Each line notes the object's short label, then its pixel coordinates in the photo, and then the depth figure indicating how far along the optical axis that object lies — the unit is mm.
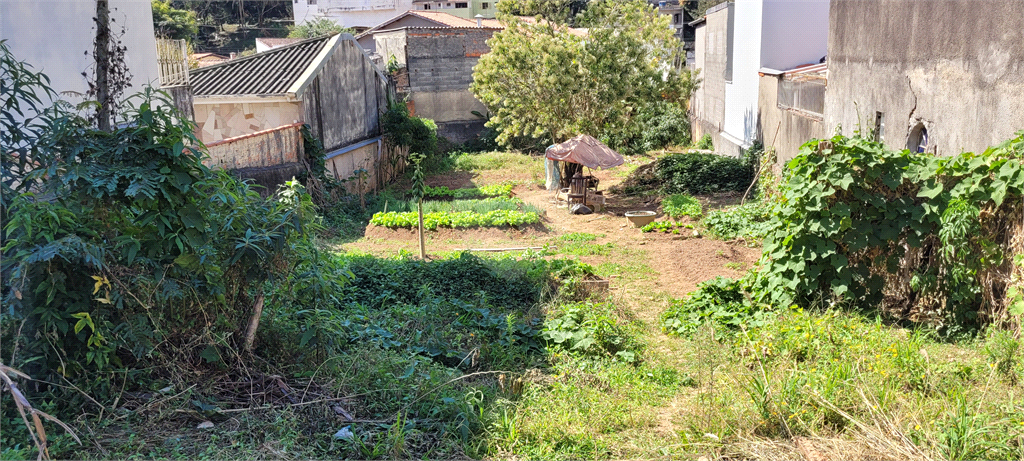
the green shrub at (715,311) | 7918
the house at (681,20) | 34781
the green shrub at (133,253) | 4770
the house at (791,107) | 14628
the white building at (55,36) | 8156
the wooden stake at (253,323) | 5658
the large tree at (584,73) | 19562
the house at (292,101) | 17203
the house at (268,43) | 37844
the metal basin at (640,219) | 15727
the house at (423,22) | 31172
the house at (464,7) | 54281
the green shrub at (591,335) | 7344
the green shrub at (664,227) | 14758
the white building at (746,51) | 18688
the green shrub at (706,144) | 25938
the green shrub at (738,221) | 13708
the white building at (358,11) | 51344
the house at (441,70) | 27516
